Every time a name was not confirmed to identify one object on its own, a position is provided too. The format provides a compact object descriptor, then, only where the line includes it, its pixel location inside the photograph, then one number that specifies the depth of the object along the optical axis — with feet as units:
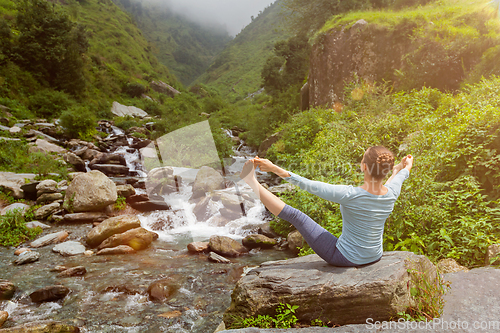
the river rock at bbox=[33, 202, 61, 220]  29.43
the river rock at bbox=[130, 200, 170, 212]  35.17
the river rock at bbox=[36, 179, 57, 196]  31.96
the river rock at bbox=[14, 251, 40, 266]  21.39
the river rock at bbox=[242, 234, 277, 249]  27.12
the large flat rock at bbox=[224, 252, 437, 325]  8.77
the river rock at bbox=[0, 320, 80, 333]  12.63
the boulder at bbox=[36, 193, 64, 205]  31.48
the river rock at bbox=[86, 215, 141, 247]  25.41
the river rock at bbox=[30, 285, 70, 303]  16.75
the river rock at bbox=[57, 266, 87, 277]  19.85
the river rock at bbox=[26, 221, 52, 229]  27.30
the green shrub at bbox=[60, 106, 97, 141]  56.75
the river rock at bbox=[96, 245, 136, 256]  23.82
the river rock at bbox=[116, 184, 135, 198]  35.99
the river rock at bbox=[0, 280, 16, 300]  16.73
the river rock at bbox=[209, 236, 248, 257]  25.06
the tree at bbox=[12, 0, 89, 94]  69.56
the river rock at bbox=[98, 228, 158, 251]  25.02
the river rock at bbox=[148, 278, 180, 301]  17.53
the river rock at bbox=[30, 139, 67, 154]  43.70
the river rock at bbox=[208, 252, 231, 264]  23.35
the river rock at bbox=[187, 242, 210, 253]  25.39
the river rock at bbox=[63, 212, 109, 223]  29.94
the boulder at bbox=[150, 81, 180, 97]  159.41
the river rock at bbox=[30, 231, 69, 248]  24.62
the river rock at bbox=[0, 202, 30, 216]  27.99
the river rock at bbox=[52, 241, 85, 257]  23.47
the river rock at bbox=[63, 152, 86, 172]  44.04
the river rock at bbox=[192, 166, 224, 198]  40.04
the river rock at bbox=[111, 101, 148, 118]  99.50
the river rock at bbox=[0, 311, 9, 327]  14.21
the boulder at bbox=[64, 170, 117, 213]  31.01
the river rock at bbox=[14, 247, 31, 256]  22.97
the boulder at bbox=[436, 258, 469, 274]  12.81
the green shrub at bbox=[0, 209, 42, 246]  24.62
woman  8.82
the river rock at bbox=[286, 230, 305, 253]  25.01
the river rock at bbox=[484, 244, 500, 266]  12.15
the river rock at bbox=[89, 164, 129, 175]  46.05
